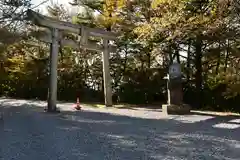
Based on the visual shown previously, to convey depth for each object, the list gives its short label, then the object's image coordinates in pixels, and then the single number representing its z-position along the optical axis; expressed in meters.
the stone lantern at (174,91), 11.84
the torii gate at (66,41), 12.02
